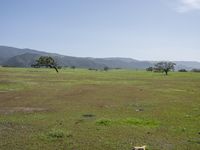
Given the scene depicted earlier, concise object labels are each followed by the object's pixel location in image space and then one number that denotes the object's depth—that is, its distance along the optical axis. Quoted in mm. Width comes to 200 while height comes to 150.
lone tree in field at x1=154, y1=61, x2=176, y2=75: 91621
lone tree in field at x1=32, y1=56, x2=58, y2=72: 85213
